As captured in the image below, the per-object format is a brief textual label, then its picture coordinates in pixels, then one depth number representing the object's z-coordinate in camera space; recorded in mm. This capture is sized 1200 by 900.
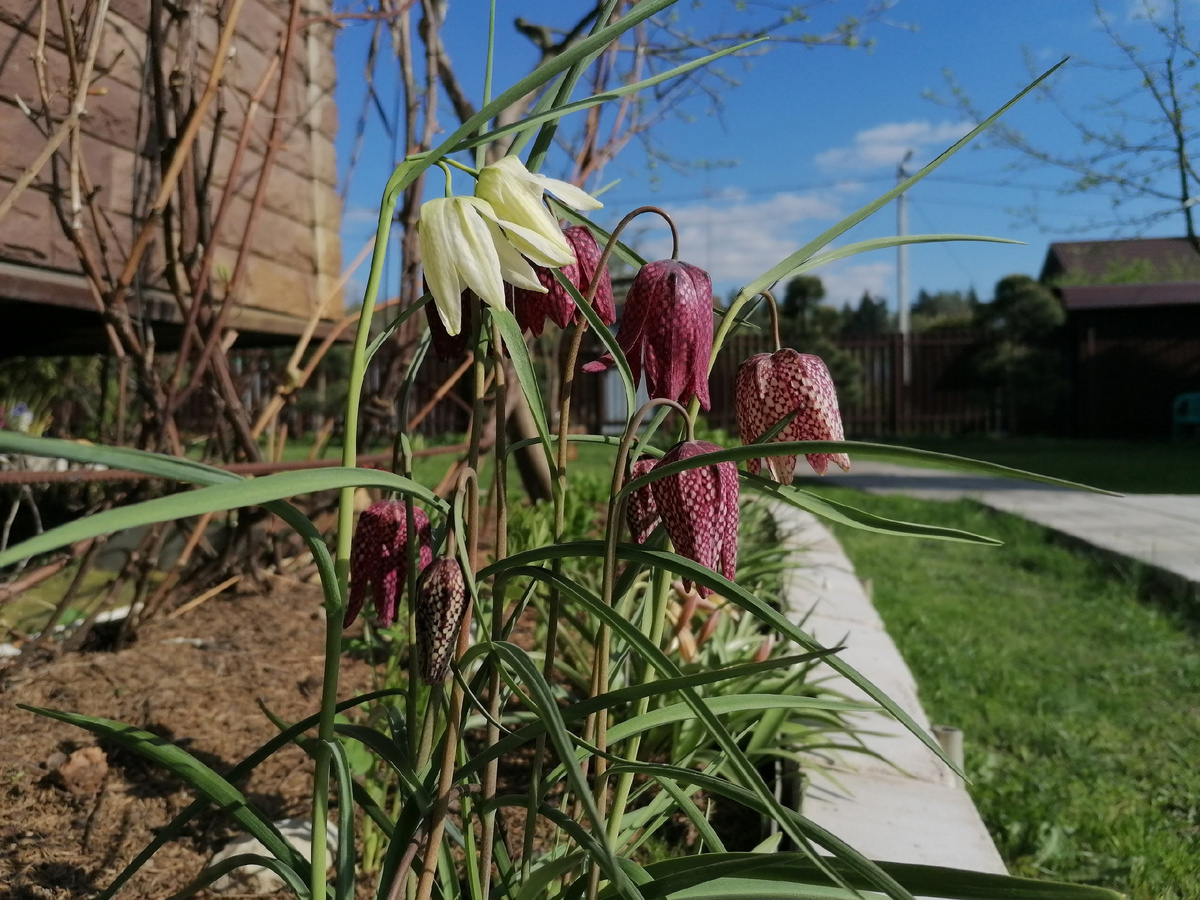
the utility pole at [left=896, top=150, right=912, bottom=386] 16379
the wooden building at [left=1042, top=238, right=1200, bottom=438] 9997
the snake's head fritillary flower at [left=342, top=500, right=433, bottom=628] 292
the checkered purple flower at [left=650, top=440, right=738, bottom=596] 255
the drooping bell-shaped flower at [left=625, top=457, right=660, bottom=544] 288
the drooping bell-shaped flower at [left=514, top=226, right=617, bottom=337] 286
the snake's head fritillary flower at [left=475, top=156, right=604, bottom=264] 239
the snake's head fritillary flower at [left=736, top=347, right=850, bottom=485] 296
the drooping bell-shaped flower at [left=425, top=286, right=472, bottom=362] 295
